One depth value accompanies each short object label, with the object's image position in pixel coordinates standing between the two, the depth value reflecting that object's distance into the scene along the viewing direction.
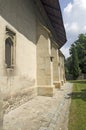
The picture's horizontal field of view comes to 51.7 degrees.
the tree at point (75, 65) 20.03
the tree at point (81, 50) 20.94
